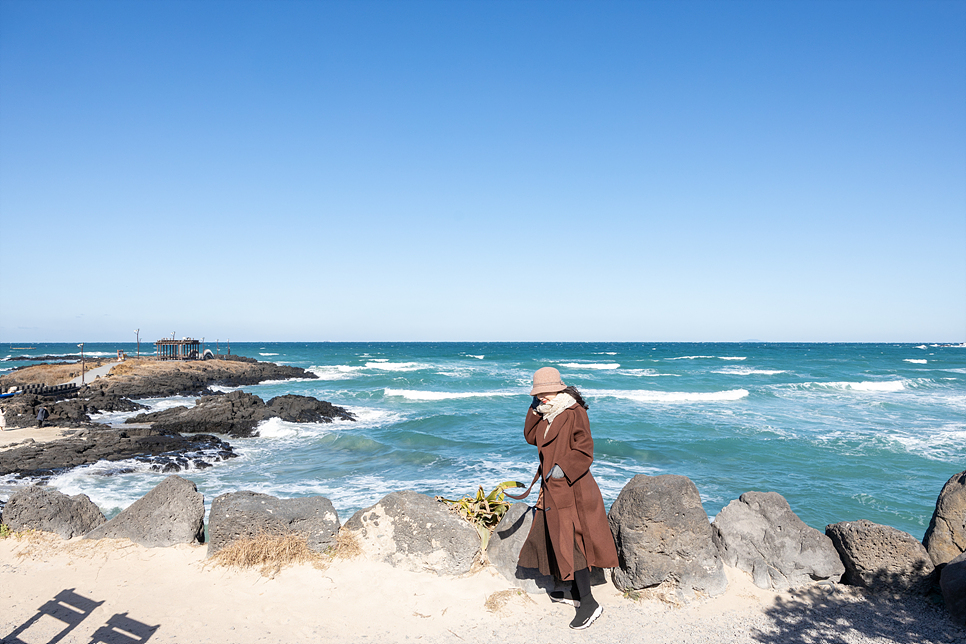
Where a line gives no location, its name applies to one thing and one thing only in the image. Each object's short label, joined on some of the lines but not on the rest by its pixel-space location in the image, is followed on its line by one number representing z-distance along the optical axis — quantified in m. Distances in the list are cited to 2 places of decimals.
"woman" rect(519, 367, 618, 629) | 4.12
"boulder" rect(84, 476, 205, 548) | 5.65
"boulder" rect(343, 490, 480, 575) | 5.13
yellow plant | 5.64
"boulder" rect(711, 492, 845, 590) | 4.80
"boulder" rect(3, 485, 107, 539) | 5.82
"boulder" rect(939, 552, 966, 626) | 4.12
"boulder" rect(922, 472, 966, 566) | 4.56
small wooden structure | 50.69
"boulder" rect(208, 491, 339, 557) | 5.29
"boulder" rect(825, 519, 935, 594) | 4.57
